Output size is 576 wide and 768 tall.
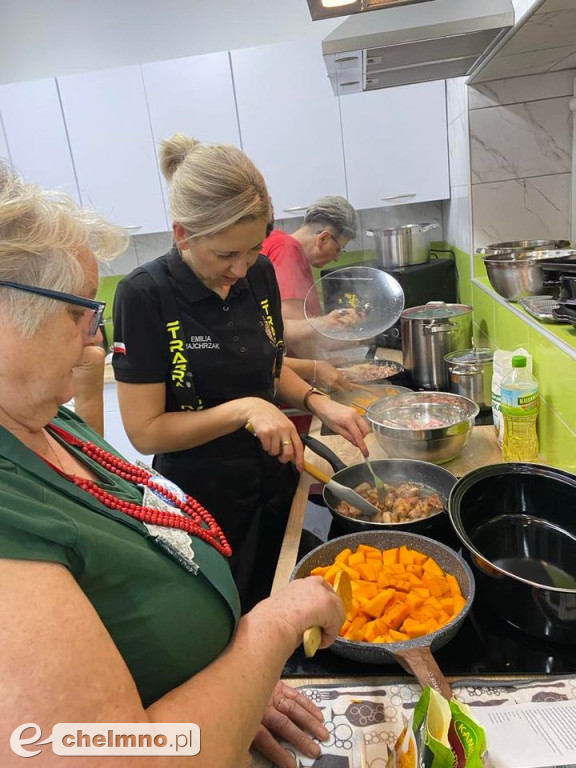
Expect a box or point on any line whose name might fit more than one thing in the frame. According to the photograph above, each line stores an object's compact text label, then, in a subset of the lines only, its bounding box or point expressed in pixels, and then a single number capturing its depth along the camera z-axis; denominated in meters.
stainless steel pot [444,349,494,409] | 1.62
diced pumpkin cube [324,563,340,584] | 0.89
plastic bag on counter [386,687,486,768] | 0.54
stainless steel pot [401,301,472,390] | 1.89
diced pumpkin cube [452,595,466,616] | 0.83
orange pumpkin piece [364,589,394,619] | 0.84
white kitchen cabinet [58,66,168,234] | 2.66
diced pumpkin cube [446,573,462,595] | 0.86
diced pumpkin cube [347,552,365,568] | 0.93
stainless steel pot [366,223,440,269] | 2.52
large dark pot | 0.92
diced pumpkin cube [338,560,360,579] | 0.91
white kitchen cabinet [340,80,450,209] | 2.55
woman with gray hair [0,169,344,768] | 0.42
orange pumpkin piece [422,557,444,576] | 0.89
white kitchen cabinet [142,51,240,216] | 2.59
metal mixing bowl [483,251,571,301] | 1.38
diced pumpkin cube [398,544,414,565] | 0.93
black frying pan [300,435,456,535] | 1.21
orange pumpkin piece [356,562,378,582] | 0.90
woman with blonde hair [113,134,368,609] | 1.14
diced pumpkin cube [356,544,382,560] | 0.96
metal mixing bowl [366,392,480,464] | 1.29
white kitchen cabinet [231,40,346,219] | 2.56
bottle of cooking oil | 1.25
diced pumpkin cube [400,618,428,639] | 0.79
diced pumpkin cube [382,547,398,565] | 0.94
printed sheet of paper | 0.60
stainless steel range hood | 1.34
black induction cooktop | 0.76
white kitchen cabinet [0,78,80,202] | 2.71
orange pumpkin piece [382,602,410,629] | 0.83
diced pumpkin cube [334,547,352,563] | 0.94
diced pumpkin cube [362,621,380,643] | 0.80
